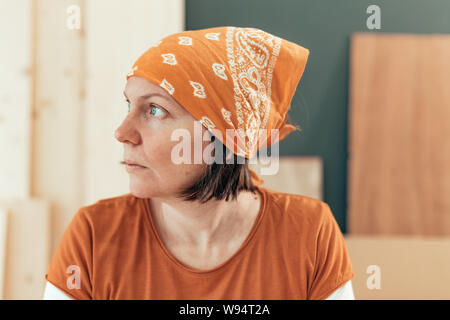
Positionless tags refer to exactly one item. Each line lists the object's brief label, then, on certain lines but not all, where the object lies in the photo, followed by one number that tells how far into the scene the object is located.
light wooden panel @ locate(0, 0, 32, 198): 1.43
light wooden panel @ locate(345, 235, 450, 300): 1.41
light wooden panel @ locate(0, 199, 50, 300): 1.44
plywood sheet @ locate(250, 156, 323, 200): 1.57
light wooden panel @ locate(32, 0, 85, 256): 1.46
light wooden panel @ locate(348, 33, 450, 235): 1.55
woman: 0.80
